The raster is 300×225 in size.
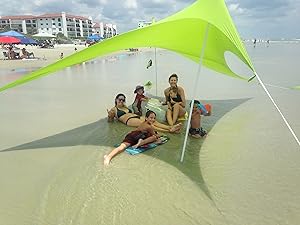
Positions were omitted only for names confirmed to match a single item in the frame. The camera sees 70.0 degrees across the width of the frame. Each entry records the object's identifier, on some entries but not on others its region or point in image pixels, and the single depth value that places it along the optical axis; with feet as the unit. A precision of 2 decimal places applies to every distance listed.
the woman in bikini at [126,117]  15.46
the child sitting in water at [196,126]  14.61
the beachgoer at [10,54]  61.65
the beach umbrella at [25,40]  58.85
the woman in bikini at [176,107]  16.14
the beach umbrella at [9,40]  52.56
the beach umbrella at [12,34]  59.77
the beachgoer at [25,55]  63.72
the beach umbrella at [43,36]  89.68
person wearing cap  18.29
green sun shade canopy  10.77
